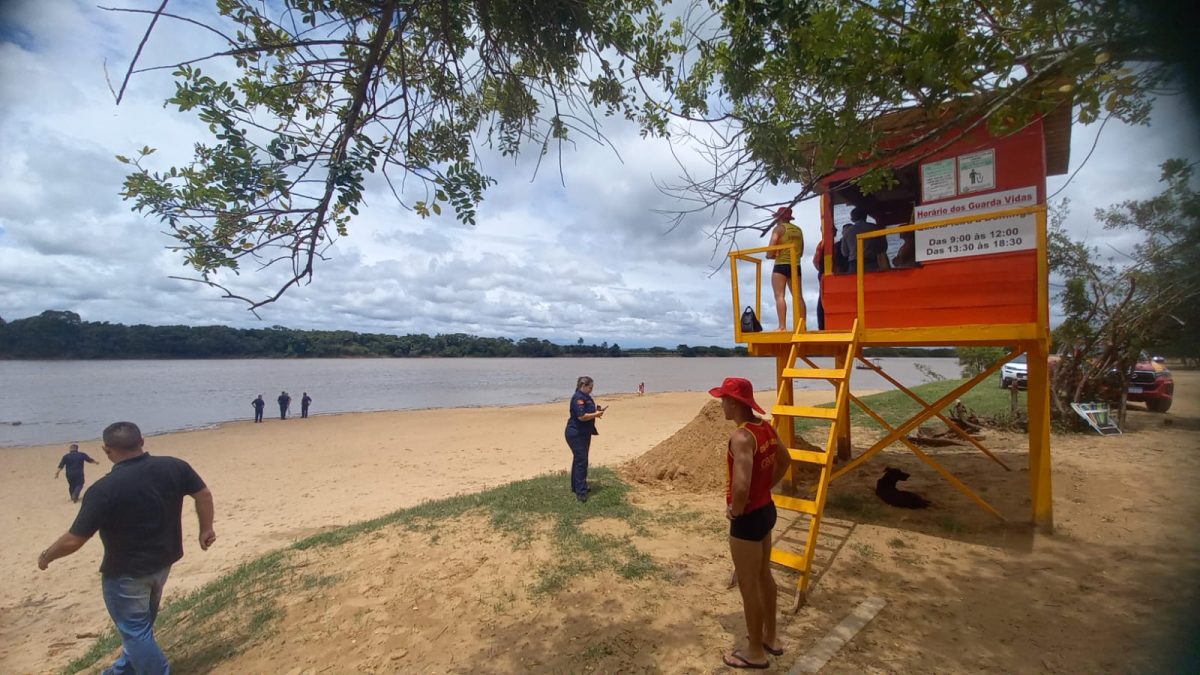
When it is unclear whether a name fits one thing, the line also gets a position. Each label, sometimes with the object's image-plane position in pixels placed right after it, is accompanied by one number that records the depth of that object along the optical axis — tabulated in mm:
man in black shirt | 3709
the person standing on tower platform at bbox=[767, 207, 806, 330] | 6570
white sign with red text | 5547
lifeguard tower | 5488
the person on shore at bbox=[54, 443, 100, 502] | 13148
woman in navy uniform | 7707
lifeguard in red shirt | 3463
